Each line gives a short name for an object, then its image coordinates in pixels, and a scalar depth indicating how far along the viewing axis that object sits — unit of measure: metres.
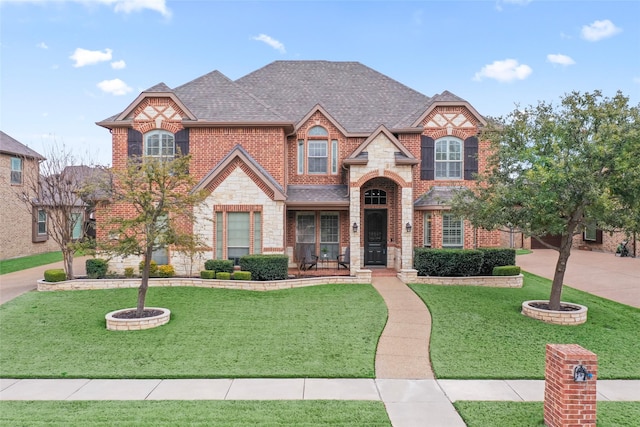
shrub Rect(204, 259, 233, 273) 14.88
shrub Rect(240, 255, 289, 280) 14.55
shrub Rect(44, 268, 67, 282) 14.15
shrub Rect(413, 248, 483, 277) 15.44
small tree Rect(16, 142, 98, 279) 14.38
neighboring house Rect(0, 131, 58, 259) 23.44
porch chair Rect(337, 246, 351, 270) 17.12
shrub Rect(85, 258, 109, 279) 15.20
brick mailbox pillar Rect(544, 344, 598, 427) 5.57
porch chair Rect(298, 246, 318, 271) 17.25
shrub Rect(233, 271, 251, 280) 14.45
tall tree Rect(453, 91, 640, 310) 9.66
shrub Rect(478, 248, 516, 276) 15.88
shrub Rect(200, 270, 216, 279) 14.66
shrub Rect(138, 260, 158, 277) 15.19
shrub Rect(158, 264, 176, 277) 15.26
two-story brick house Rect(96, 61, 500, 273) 15.94
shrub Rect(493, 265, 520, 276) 15.27
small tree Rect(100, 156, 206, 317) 10.64
